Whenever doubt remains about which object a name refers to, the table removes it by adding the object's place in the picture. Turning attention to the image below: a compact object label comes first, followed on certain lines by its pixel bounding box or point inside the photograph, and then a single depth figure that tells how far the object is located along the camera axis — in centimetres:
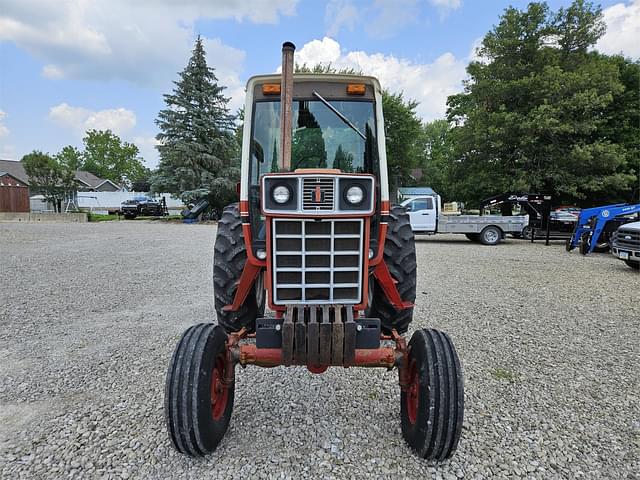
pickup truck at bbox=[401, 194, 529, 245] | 1415
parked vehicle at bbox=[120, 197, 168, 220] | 2897
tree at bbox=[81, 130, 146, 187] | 6134
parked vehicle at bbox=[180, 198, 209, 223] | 2422
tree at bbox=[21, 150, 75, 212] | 3231
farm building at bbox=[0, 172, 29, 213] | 3275
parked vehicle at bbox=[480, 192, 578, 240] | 1407
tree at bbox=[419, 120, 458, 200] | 1909
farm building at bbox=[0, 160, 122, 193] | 4583
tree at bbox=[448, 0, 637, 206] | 1511
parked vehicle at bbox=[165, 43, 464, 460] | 209
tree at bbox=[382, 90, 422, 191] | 2897
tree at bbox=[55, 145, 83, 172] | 6256
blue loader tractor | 1050
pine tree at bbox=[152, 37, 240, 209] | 2414
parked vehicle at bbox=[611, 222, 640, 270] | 815
